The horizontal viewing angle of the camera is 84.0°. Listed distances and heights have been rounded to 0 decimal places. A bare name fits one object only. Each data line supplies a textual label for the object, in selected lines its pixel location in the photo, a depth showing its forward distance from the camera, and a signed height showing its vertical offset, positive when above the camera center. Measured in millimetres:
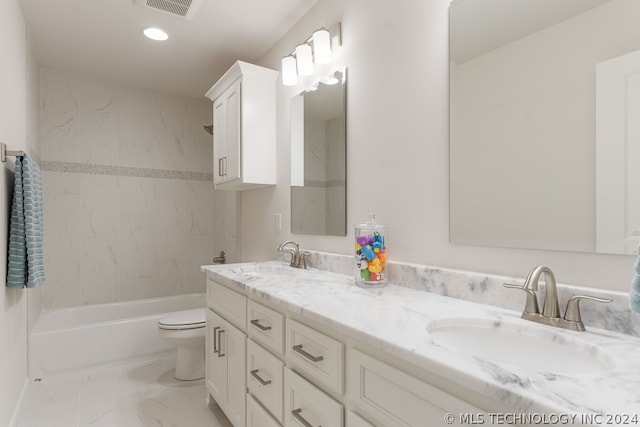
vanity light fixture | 1979 +943
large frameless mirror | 933 +272
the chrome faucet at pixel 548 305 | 935 -253
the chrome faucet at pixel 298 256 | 2129 -262
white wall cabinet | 2424 +616
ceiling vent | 2070 +1240
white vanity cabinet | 799 -503
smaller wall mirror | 1949 +324
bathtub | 2605 -966
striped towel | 1843 -95
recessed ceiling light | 2424 +1258
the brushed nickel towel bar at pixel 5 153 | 1647 +298
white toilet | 2492 -891
